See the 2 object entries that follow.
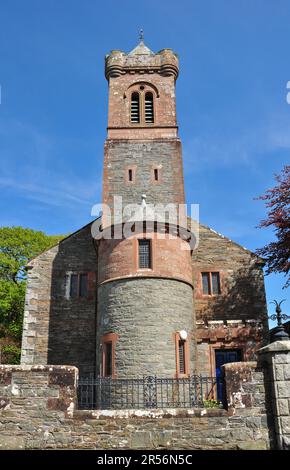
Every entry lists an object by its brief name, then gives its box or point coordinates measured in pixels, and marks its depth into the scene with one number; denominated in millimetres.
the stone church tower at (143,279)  16828
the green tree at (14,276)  31567
